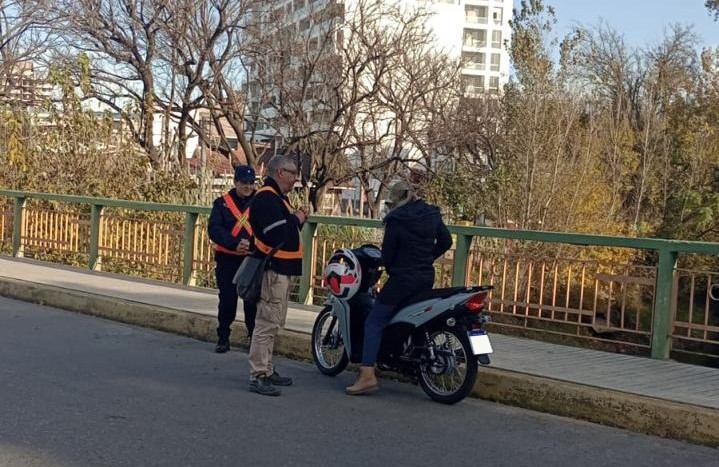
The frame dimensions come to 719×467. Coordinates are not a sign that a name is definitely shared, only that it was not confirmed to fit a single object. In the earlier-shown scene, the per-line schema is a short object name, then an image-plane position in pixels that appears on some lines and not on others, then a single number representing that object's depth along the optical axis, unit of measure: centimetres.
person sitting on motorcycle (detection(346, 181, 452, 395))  650
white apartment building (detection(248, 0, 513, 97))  7731
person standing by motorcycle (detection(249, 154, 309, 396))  661
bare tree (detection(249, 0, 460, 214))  2491
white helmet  694
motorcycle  637
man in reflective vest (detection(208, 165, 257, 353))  816
